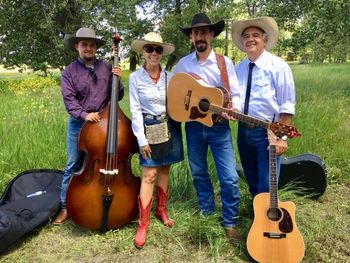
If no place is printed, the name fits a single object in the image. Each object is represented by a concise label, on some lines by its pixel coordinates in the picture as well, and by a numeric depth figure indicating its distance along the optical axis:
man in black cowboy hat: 3.46
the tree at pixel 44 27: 16.94
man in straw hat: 3.26
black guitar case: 4.44
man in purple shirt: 3.73
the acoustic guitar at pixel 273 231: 3.23
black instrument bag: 3.49
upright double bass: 3.54
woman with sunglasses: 3.53
